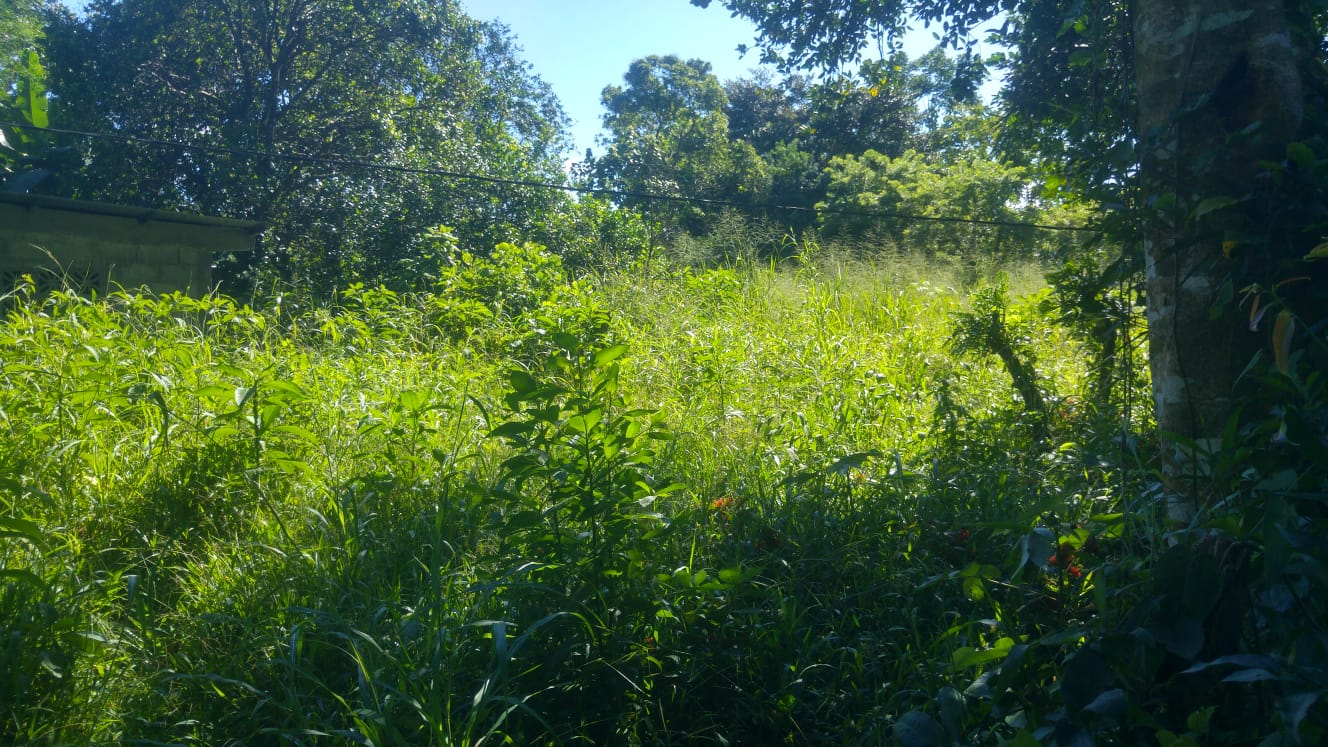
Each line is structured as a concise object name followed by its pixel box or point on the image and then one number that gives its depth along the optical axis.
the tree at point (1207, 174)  2.24
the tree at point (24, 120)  9.52
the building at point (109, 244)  6.96
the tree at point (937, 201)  11.59
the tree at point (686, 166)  16.83
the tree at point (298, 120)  10.63
